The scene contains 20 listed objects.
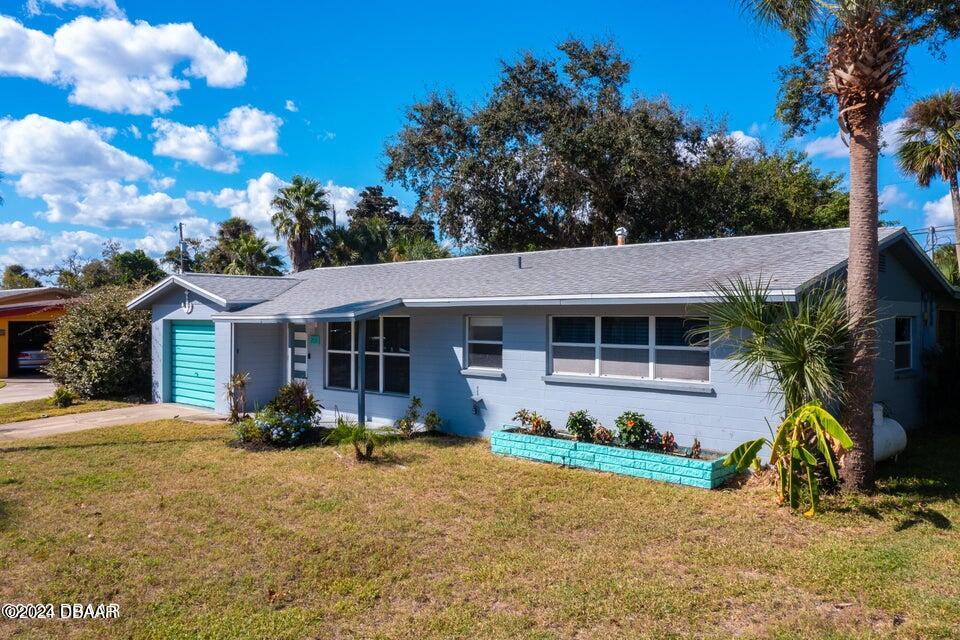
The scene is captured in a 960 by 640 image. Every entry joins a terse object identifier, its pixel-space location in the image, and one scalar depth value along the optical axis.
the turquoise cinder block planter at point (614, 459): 8.31
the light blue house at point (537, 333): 9.35
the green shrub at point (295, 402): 11.69
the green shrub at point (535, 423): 10.54
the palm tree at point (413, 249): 24.59
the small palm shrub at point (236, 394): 13.79
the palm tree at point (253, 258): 32.41
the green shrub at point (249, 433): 11.30
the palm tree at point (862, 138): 7.59
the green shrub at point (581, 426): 9.91
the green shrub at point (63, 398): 16.44
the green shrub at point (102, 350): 17.56
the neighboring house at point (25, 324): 24.30
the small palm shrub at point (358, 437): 9.77
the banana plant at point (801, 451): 6.92
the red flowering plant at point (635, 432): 9.31
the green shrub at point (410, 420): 12.09
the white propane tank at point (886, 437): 8.71
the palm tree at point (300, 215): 31.50
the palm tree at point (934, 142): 16.81
